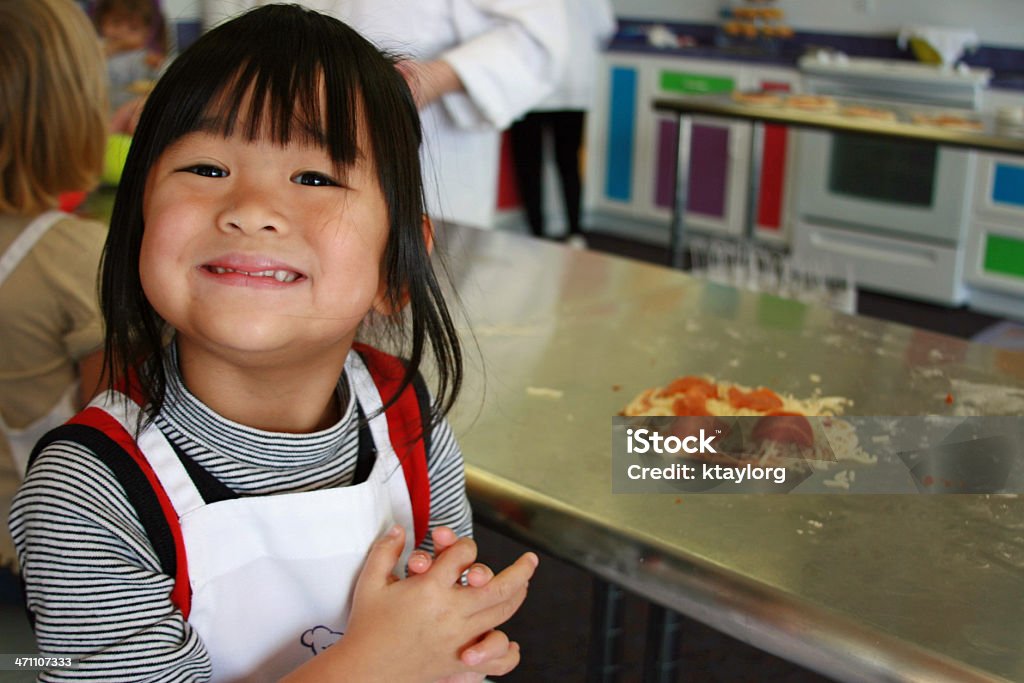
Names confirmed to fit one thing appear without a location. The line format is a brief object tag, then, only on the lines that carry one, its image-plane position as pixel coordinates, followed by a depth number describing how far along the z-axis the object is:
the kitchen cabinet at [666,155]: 4.91
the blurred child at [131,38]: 2.71
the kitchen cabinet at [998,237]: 4.09
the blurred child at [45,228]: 1.30
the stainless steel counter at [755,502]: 0.78
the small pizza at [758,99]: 3.68
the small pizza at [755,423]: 1.01
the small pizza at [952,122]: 3.18
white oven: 4.19
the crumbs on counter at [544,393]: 1.18
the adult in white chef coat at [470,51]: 1.74
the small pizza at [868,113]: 3.38
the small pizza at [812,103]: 3.56
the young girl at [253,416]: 0.79
